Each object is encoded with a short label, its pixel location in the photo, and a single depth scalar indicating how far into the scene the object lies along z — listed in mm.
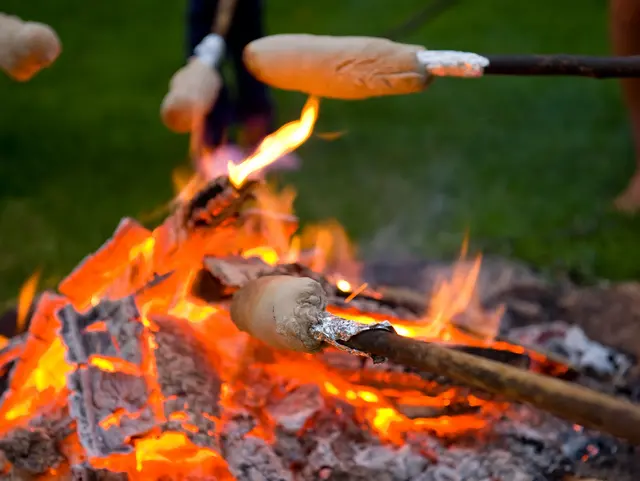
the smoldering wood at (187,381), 1193
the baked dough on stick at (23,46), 1207
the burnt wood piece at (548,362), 1317
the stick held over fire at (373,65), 1197
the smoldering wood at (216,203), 1273
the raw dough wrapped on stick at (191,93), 1335
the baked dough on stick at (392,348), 992
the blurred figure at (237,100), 1916
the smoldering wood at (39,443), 1192
